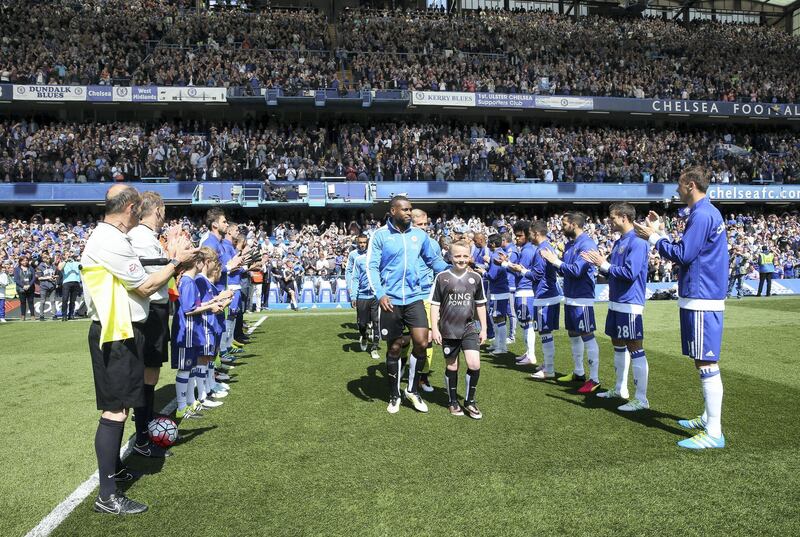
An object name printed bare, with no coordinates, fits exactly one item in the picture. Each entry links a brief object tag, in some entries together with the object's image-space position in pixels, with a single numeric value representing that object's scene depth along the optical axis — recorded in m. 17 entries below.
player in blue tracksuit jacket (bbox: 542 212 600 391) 7.73
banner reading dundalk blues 30.59
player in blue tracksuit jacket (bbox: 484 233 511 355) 10.55
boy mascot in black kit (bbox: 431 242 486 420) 6.64
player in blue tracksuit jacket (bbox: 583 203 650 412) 6.75
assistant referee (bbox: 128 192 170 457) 5.22
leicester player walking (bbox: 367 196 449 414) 6.85
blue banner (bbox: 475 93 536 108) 34.62
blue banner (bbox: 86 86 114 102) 31.20
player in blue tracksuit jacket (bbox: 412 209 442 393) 7.55
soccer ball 5.40
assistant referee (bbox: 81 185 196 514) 4.23
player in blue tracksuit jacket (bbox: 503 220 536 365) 9.89
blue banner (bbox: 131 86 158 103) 31.41
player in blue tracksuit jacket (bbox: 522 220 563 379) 8.69
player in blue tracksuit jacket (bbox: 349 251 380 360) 11.08
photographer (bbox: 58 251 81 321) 18.14
